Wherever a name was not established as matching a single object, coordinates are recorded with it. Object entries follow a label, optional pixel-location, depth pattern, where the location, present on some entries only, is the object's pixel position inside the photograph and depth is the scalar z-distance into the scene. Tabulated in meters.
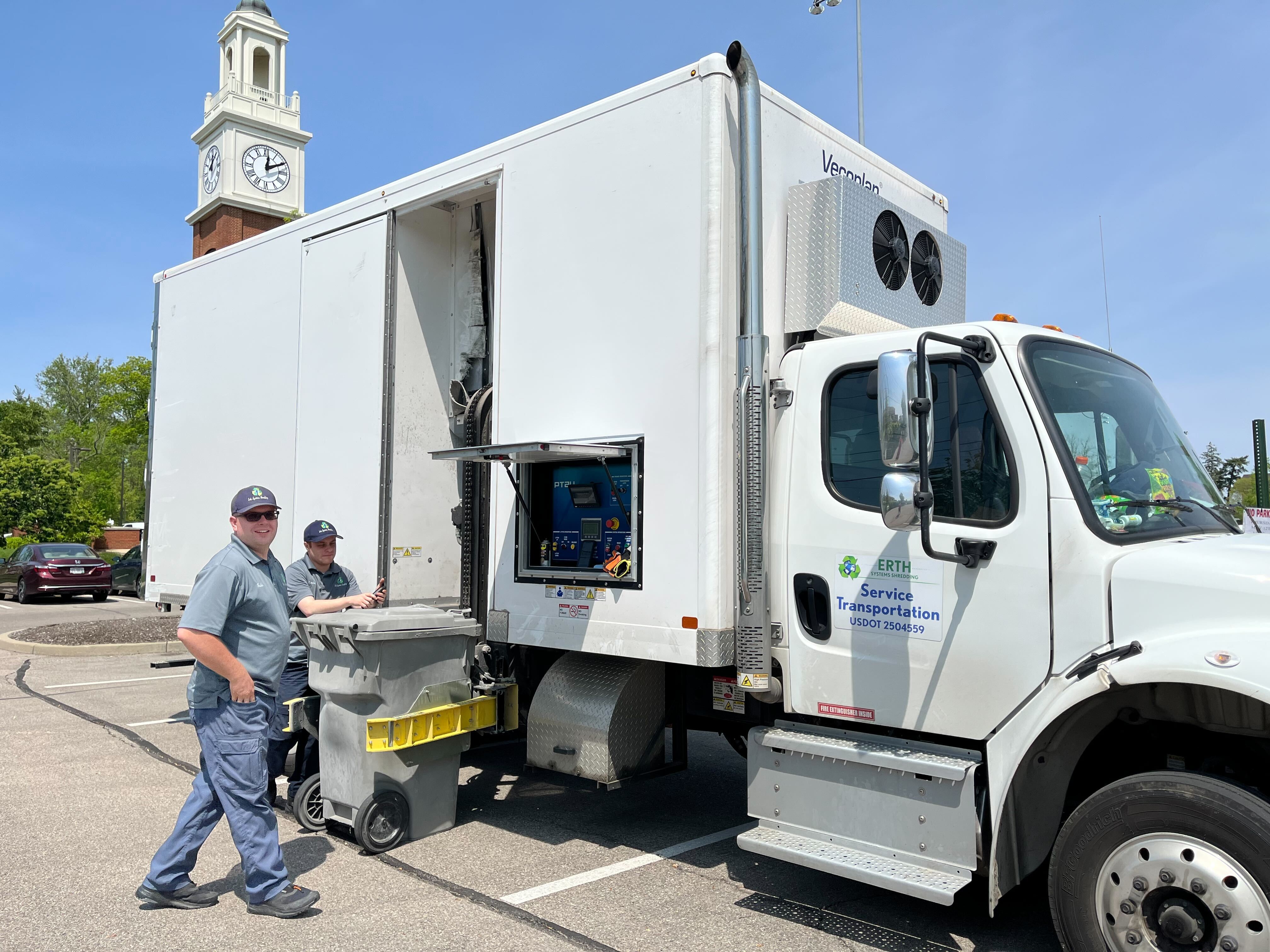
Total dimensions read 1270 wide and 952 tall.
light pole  6.36
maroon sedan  22.20
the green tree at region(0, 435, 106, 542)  36.03
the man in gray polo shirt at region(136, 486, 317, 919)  4.19
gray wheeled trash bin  4.99
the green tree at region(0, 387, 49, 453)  46.47
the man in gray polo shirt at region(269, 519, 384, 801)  5.83
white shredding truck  3.42
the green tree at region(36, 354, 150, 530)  57.00
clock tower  39.81
